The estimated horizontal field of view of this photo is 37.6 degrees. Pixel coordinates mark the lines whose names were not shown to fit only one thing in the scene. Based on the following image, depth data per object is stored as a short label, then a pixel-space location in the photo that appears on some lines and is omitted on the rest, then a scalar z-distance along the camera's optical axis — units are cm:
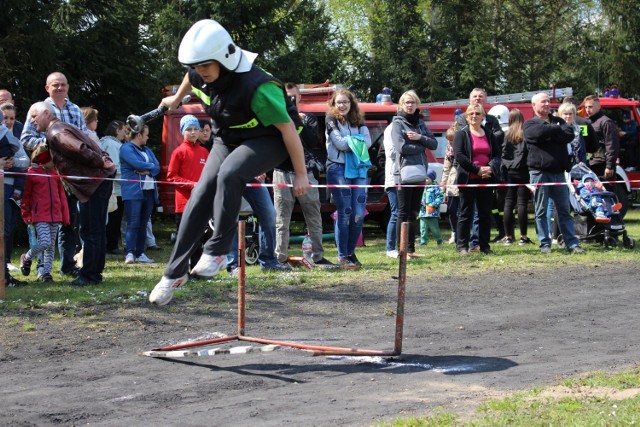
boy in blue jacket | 1508
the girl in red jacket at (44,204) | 1082
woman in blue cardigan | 1382
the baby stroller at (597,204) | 1421
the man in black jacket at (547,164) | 1348
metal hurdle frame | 713
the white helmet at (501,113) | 1816
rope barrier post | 930
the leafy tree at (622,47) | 3359
